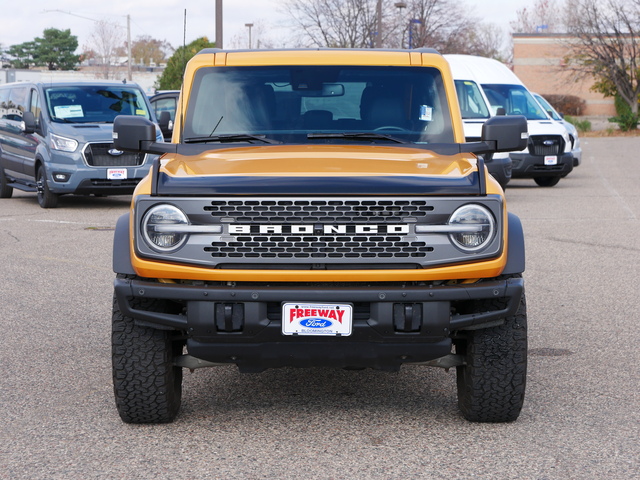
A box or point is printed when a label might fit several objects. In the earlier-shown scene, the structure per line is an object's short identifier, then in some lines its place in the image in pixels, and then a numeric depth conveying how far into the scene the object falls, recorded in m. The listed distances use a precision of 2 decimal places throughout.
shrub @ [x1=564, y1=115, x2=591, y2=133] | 50.38
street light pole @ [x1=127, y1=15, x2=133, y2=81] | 63.72
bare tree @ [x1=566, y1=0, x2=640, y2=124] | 57.78
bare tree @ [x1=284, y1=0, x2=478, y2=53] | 50.56
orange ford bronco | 4.67
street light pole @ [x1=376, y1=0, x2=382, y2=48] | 37.88
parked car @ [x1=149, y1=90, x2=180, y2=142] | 16.33
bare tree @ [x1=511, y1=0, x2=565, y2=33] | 112.00
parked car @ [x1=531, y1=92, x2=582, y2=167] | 21.19
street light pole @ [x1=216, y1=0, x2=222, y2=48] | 22.50
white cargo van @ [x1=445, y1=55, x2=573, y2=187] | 20.11
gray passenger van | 16.25
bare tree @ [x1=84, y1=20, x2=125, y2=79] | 96.82
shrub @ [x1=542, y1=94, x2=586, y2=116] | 79.12
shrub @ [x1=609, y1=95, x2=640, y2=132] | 51.12
